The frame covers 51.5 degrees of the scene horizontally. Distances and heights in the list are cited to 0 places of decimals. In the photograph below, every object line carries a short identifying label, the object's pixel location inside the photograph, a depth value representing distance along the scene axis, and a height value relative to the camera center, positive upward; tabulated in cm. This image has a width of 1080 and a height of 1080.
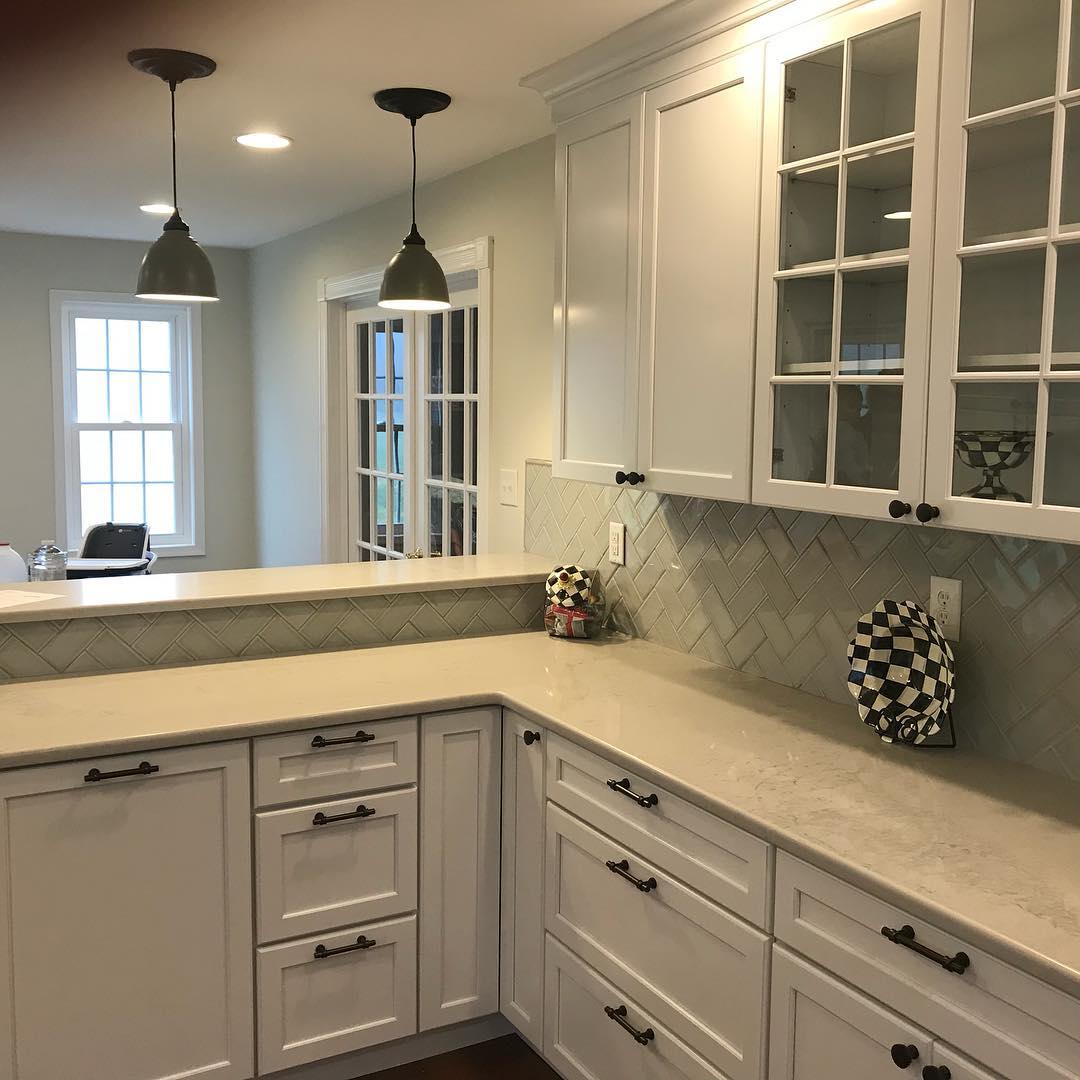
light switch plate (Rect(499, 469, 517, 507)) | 373 -21
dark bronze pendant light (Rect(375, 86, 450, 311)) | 305 +43
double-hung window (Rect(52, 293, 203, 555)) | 612 +1
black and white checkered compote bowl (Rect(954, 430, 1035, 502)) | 164 -3
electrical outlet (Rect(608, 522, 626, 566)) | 310 -32
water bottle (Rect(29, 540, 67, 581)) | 462 -61
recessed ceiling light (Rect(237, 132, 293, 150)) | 351 +89
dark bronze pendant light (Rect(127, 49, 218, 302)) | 307 +41
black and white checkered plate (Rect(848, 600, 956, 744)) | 201 -44
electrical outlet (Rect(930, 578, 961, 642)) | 210 -33
